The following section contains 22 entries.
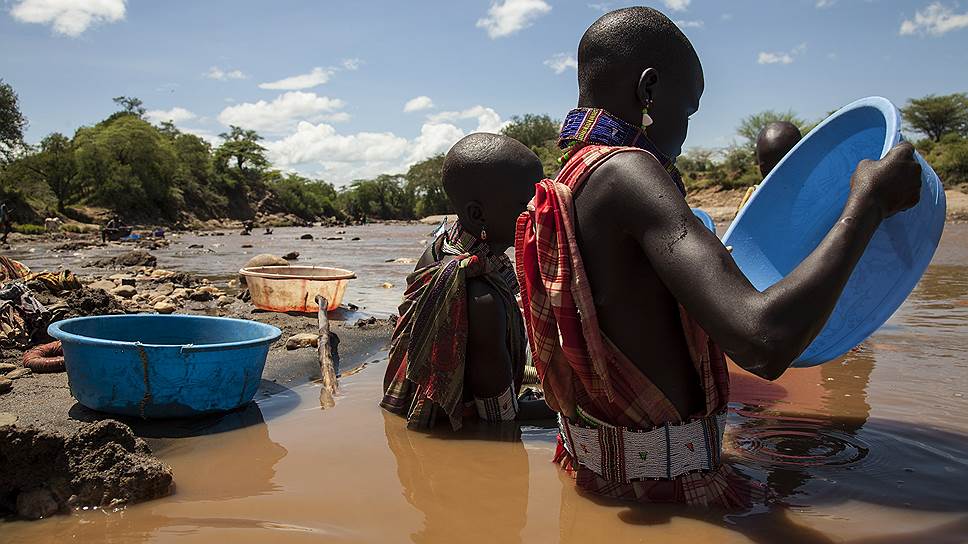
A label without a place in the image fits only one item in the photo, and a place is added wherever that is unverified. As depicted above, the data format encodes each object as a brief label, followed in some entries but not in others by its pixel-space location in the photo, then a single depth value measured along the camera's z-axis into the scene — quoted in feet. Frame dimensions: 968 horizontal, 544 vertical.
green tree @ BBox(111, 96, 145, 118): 211.41
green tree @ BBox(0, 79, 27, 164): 116.06
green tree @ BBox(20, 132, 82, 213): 126.11
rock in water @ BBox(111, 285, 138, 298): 23.95
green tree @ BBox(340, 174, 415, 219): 288.30
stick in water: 12.06
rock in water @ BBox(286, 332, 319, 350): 16.11
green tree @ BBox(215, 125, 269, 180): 229.45
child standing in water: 9.86
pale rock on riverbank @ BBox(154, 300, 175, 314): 19.98
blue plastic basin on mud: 9.75
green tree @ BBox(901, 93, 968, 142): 133.69
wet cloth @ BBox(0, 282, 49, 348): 14.51
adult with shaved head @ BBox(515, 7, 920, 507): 5.02
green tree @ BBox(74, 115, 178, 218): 139.03
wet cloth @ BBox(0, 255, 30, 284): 19.47
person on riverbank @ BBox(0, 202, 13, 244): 74.74
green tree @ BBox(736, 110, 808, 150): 145.95
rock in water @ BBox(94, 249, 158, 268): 40.98
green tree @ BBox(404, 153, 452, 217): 255.70
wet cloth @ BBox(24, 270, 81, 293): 19.89
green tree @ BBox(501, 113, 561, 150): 223.88
